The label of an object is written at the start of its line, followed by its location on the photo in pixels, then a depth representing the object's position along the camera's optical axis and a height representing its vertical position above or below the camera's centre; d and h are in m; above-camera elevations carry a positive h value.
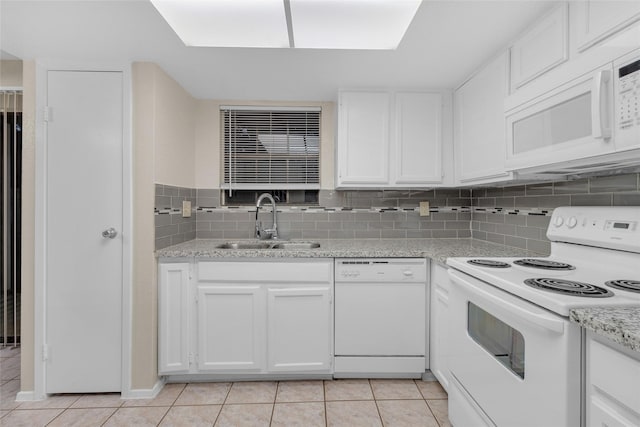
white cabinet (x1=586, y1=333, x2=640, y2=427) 0.70 -0.44
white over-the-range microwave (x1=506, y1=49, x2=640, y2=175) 0.95 +0.35
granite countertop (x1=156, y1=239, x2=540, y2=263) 1.89 -0.25
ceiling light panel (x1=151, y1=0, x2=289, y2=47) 1.38 +0.98
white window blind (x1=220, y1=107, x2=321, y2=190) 2.62 +0.58
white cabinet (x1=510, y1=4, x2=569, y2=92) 1.24 +0.78
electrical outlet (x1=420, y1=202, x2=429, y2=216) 2.59 +0.04
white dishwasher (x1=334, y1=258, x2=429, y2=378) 1.96 -0.71
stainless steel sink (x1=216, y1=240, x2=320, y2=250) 2.38 -0.26
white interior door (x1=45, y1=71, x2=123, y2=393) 1.83 -0.13
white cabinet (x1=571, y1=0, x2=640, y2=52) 0.97 +0.71
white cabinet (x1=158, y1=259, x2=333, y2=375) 1.93 -0.70
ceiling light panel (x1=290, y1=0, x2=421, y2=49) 1.38 +0.98
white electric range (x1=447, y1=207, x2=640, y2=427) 0.88 -0.36
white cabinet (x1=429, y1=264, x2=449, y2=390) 1.77 -0.72
